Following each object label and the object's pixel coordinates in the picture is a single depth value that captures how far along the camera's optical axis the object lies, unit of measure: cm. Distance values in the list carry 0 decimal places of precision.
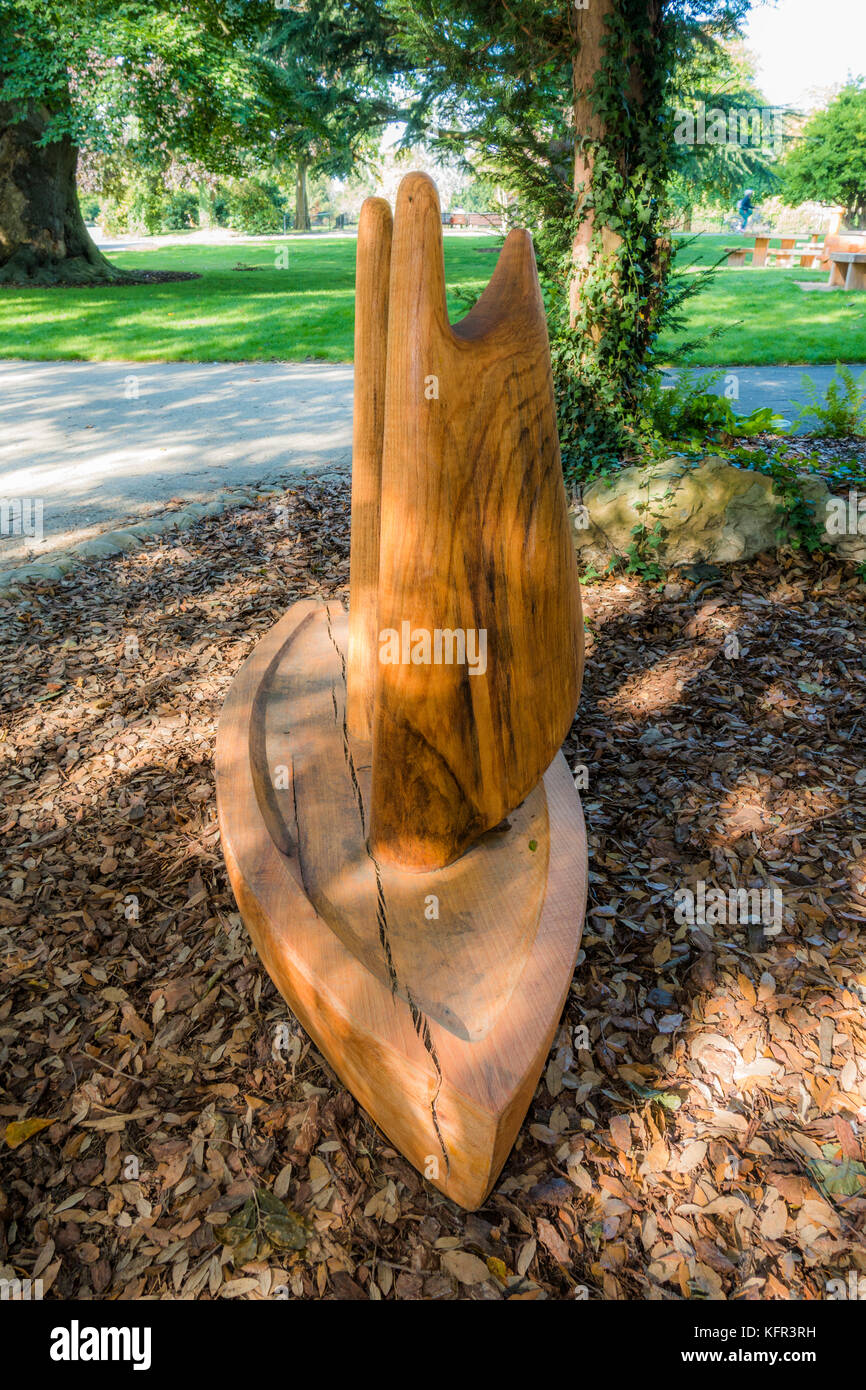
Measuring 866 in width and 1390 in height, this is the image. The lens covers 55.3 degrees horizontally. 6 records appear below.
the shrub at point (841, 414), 630
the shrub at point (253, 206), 3203
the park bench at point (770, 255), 2283
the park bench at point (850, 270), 1673
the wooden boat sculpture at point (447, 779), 176
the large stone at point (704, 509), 484
